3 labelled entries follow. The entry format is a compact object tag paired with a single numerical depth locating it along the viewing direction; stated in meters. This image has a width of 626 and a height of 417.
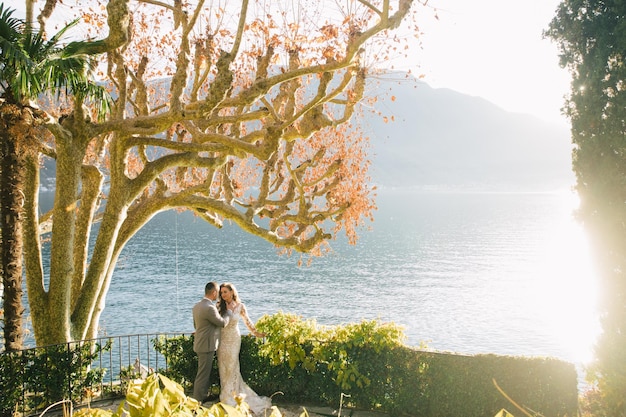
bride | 10.83
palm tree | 9.98
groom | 10.25
